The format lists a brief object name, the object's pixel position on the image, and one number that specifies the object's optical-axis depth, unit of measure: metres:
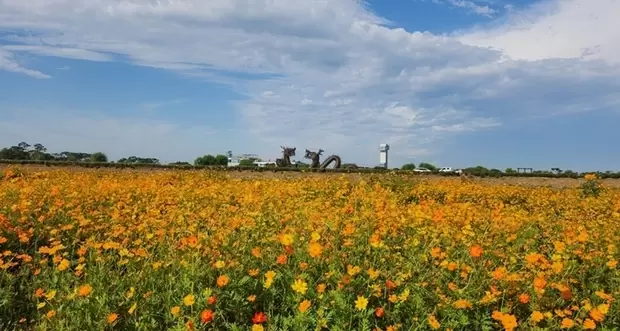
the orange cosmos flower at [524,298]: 3.19
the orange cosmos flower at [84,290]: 3.09
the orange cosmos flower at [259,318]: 2.80
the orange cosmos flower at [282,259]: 3.31
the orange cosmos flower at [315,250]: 3.30
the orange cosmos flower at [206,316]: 2.74
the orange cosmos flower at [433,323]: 2.89
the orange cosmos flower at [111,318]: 2.91
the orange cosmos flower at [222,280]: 3.11
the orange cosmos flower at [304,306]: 2.89
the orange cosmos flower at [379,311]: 3.04
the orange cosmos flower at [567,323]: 2.83
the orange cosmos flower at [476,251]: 3.26
